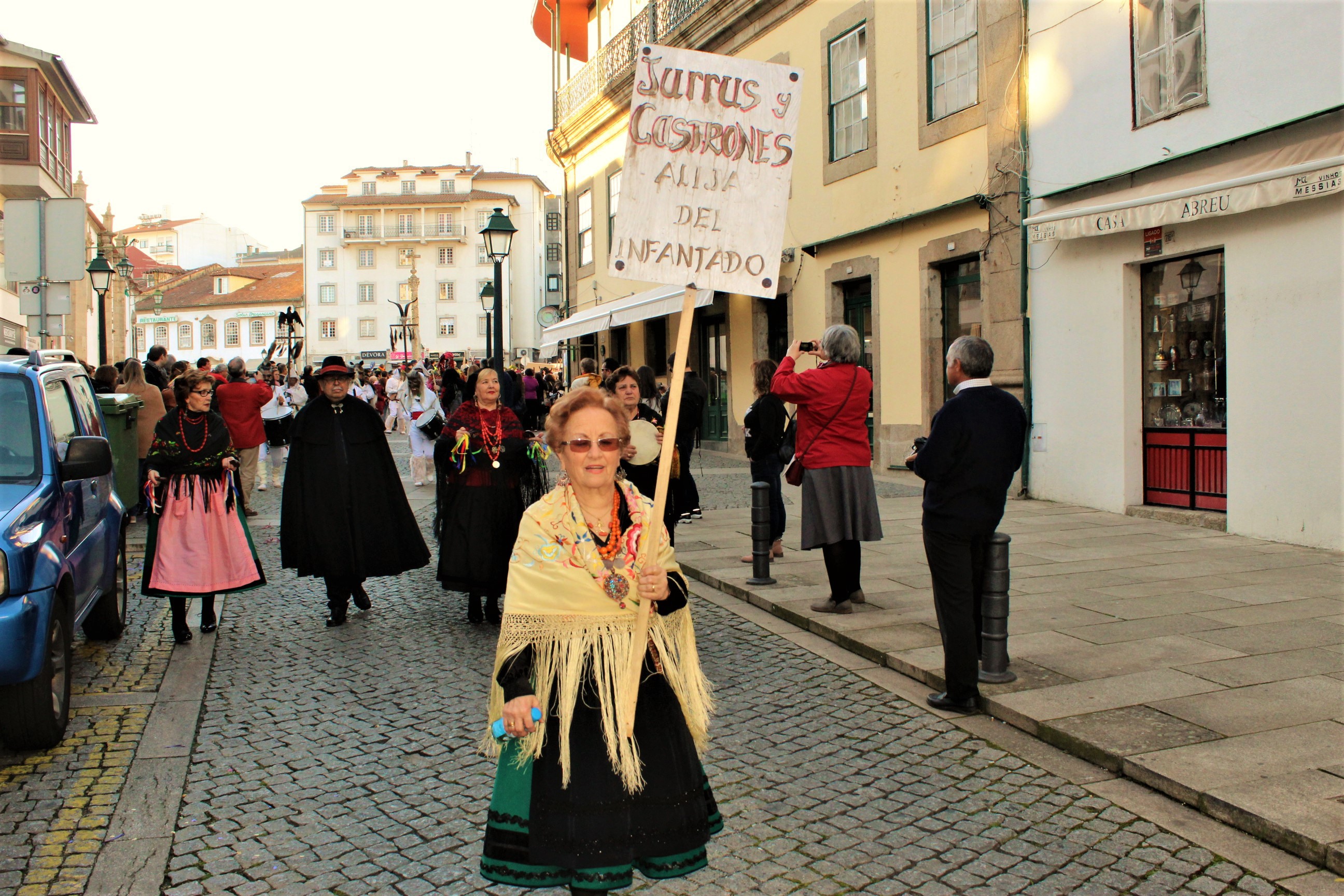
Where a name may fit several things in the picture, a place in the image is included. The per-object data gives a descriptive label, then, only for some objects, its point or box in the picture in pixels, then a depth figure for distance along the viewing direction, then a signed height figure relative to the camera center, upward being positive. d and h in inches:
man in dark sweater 205.5 -12.7
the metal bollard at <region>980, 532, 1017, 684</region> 212.2 -38.5
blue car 179.2 -20.7
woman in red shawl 281.0 -17.4
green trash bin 469.1 -5.9
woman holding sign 109.5 -28.2
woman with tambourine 270.2 -6.2
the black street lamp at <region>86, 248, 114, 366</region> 801.6 +110.8
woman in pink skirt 269.7 -21.7
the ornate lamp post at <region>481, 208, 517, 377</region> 639.1 +106.9
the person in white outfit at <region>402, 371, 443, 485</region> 637.9 -10.5
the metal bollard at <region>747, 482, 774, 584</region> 326.6 -36.1
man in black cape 294.5 -20.3
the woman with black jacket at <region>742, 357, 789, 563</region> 359.3 -4.5
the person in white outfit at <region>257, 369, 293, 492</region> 319.0 -2.2
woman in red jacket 284.2 -10.5
